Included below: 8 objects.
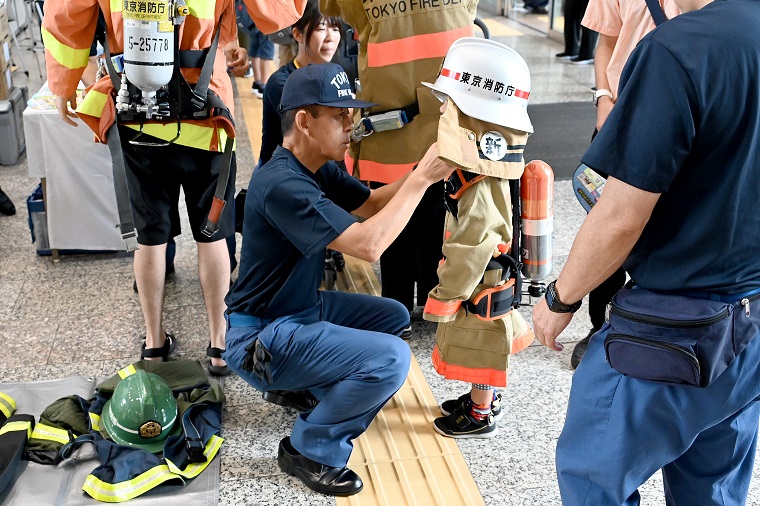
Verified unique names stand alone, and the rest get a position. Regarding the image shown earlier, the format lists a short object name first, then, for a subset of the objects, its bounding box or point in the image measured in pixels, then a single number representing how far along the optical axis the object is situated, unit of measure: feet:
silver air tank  9.29
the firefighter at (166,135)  9.93
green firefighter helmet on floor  9.21
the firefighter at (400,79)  10.52
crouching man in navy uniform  8.39
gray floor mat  8.68
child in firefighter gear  8.38
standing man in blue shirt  5.06
